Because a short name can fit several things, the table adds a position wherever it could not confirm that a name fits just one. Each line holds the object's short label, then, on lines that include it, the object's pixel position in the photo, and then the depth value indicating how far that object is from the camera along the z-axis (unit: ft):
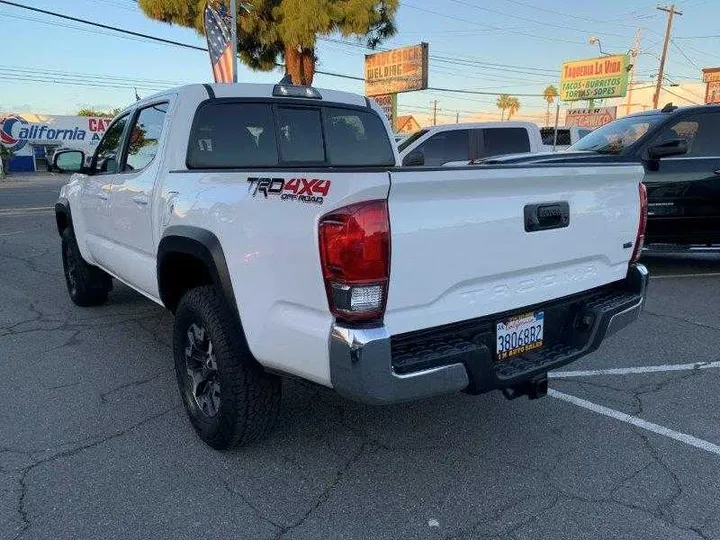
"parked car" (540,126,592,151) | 54.95
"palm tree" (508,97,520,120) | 373.30
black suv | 22.06
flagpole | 47.75
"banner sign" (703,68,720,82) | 146.61
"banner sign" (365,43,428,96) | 80.79
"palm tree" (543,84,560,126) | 319.47
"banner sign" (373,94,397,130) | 88.61
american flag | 47.39
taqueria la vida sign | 139.95
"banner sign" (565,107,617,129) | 131.05
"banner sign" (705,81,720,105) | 147.02
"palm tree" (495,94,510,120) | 375.04
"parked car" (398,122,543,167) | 32.40
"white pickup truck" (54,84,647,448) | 7.02
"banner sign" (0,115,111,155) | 127.13
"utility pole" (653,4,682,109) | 133.49
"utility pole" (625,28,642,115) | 170.50
